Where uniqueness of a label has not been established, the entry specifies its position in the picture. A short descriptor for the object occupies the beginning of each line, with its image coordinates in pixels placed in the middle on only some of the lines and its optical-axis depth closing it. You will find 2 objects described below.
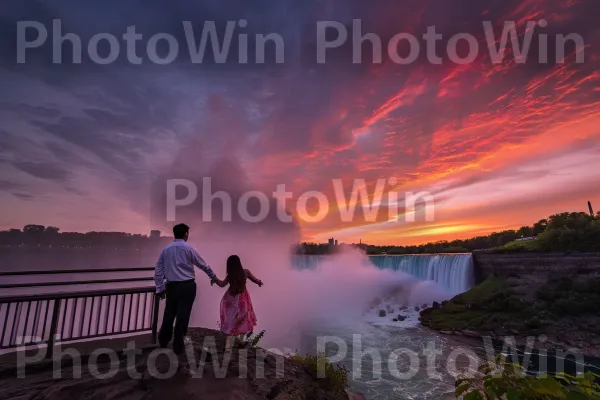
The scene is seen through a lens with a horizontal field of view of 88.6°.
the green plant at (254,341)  11.44
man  6.72
